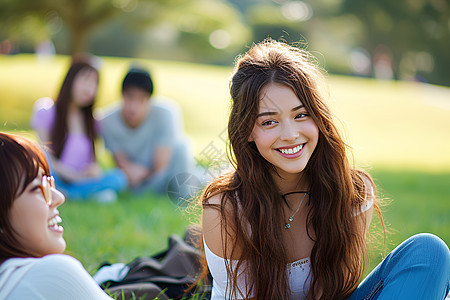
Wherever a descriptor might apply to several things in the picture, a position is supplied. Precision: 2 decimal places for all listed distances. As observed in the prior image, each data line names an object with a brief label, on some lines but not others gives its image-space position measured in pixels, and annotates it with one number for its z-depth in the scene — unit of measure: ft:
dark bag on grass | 9.30
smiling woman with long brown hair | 7.62
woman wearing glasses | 5.13
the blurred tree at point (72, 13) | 48.08
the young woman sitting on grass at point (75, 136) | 17.69
